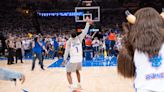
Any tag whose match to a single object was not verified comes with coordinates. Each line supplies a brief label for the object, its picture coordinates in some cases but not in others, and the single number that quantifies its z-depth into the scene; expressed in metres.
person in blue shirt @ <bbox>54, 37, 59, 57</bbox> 24.96
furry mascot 2.93
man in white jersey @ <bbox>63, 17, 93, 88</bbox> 10.32
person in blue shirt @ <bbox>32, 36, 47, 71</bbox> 16.08
